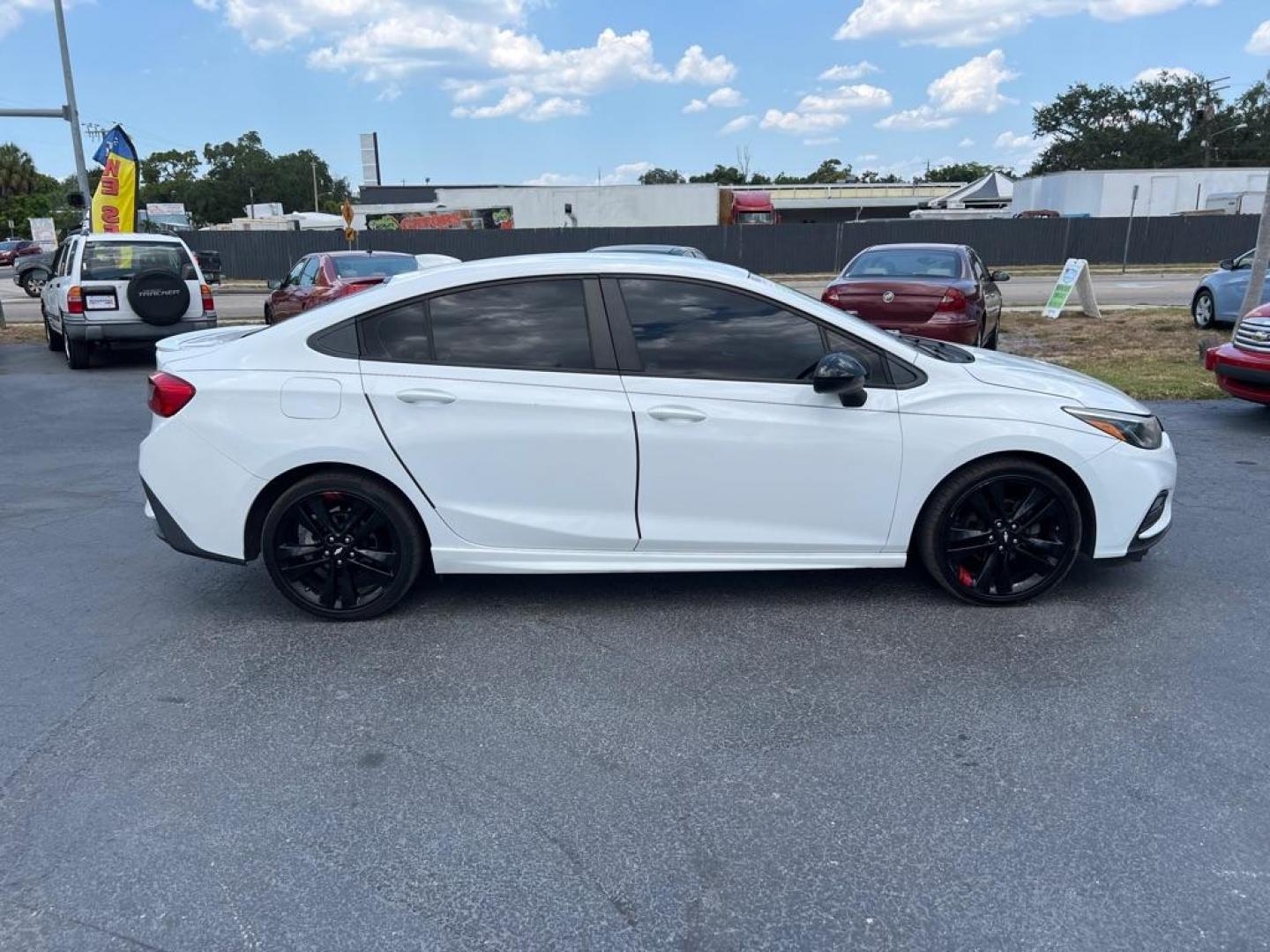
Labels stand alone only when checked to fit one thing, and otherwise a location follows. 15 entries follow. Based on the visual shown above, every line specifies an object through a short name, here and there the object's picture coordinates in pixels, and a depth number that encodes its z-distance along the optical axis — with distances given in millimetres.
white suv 12469
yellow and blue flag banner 20000
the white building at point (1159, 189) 45906
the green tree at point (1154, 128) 78812
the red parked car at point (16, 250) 51688
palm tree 98438
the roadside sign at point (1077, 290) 17641
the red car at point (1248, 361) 8297
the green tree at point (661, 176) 119500
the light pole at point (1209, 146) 73281
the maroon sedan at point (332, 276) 12695
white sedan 4320
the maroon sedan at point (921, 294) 10547
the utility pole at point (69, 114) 23031
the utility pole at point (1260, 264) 11008
